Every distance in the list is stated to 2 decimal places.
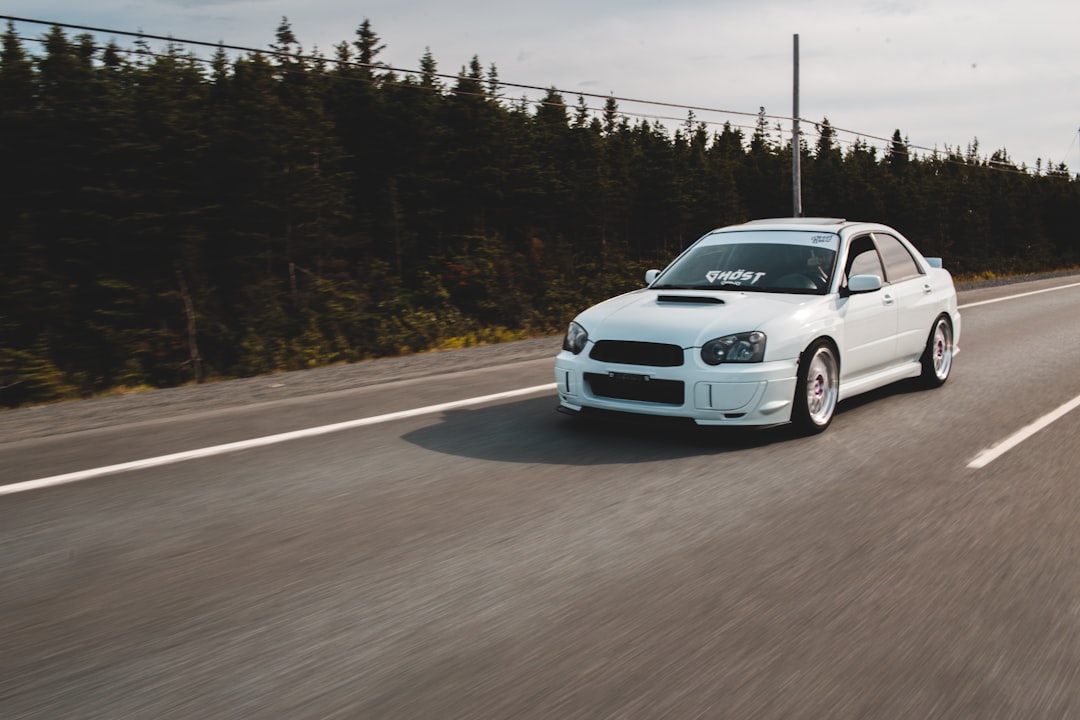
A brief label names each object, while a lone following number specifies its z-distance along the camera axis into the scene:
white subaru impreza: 7.30
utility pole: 35.50
